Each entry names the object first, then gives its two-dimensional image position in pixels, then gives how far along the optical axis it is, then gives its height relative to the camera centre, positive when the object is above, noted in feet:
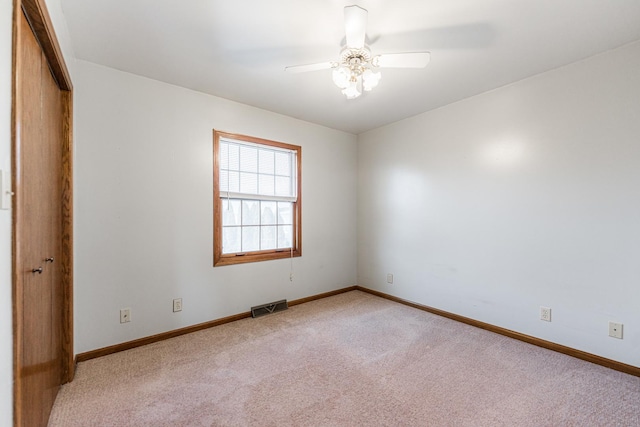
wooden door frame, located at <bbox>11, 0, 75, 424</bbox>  3.29 +0.52
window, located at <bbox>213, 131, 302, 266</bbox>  10.07 +0.39
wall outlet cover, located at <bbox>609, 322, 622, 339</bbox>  7.07 -2.95
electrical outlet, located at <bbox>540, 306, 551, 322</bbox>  8.20 -2.97
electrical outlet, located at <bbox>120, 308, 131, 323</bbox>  8.07 -3.01
